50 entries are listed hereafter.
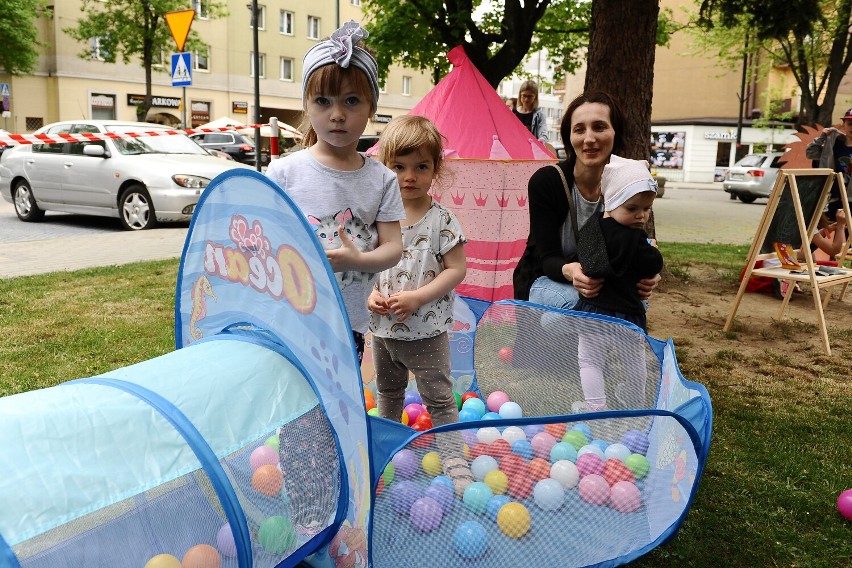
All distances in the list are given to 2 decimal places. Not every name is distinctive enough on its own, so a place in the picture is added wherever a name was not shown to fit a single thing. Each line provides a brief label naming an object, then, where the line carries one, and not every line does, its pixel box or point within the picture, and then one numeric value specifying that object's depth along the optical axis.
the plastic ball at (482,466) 1.97
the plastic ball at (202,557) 1.67
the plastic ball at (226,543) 1.71
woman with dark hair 3.05
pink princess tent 5.05
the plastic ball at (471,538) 2.00
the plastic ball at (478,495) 1.96
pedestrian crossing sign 10.64
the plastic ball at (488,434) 1.91
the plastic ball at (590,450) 2.05
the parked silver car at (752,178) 20.91
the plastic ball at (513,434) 1.96
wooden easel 4.91
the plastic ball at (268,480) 1.84
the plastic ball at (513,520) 1.99
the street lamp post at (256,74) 13.48
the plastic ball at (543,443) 2.00
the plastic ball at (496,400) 3.60
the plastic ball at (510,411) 3.41
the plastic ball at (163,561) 1.61
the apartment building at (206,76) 29.72
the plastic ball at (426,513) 2.00
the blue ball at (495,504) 1.97
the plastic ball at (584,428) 2.03
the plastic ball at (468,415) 3.43
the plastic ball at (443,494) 1.98
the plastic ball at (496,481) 1.98
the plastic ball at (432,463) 1.96
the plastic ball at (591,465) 2.04
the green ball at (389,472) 1.97
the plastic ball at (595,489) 2.07
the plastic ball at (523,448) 2.01
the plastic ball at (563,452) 2.01
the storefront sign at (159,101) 32.00
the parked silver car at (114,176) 9.56
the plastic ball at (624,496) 2.10
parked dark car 21.19
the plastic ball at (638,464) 2.10
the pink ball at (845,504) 2.62
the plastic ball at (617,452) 2.08
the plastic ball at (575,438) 2.01
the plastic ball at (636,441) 2.07
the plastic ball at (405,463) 1.96
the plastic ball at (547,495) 2.01
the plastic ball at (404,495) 1.99
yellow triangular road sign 9.99
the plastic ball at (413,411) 3.64
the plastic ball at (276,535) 1.82
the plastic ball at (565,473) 2.00
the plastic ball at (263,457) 1.82
